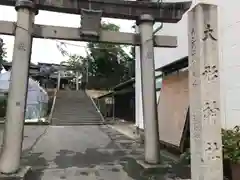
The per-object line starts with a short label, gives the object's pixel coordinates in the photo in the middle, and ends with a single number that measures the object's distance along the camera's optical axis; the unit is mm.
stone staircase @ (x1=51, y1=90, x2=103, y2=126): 15097
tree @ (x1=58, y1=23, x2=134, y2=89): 28386
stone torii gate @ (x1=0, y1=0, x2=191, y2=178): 4117
